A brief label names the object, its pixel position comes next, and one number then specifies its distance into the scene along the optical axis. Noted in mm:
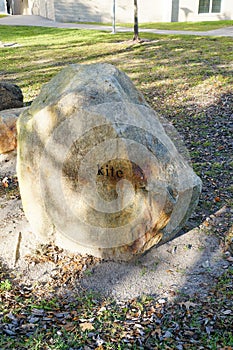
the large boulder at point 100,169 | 3381
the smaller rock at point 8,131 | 6078
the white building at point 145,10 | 23500
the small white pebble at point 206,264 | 3808
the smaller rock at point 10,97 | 7461
